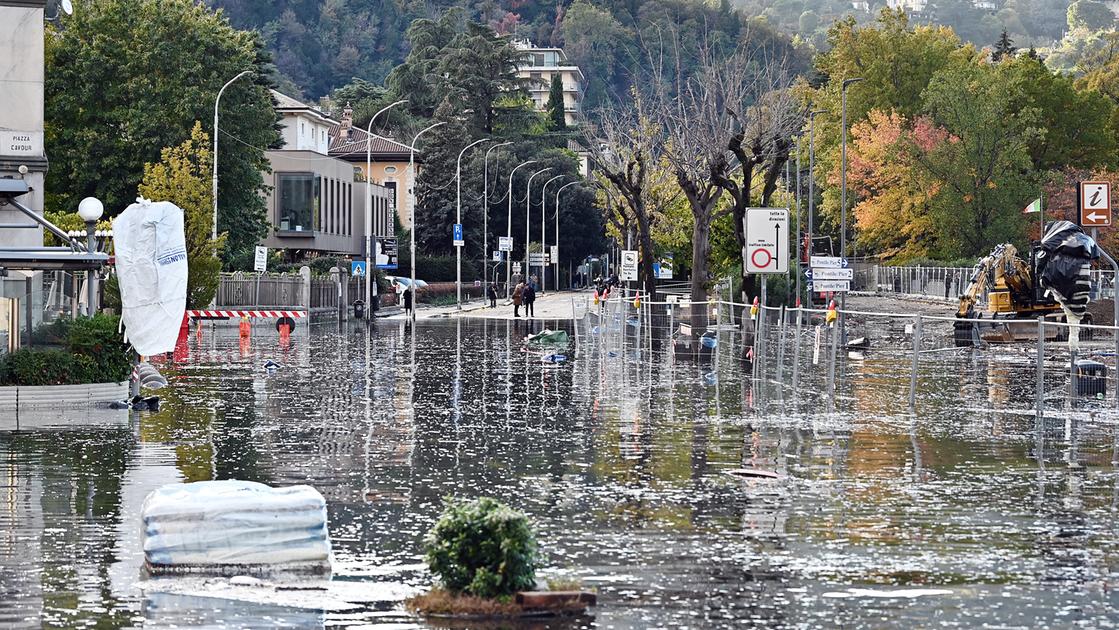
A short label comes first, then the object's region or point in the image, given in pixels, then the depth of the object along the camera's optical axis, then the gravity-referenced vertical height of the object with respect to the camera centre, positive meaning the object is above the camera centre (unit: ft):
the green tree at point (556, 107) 581.12 +61.70
